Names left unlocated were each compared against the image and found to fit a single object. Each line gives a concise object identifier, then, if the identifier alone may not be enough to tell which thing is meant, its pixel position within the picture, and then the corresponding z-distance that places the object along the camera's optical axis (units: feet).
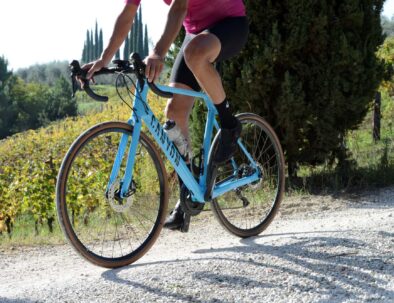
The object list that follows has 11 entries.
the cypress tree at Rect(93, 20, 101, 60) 347.77
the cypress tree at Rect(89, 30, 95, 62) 347.77
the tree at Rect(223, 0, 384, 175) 22.49
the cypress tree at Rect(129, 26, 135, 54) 238.52
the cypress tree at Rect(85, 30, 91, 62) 347.36
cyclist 13.87
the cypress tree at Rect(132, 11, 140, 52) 233.76
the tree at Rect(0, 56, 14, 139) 212.17
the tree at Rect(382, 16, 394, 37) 133.07
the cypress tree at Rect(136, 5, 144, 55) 236.73
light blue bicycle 13.97
